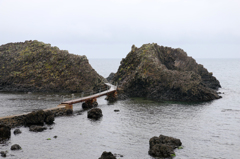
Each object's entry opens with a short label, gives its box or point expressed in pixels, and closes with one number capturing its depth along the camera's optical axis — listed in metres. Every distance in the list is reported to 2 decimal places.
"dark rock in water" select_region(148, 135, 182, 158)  28.70
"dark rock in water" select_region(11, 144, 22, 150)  29.68
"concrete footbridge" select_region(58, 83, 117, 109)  51.34
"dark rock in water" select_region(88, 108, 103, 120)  46.64
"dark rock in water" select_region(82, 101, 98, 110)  57.06
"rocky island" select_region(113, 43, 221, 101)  66.81
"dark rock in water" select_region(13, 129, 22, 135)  35.86
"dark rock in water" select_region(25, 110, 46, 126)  40.06
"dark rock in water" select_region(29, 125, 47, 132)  37.62
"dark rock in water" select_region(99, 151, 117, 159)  26.56
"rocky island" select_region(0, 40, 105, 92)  82.38
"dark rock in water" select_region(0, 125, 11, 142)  33.44
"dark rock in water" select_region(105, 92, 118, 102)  67.62
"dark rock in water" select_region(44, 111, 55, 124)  41.81
